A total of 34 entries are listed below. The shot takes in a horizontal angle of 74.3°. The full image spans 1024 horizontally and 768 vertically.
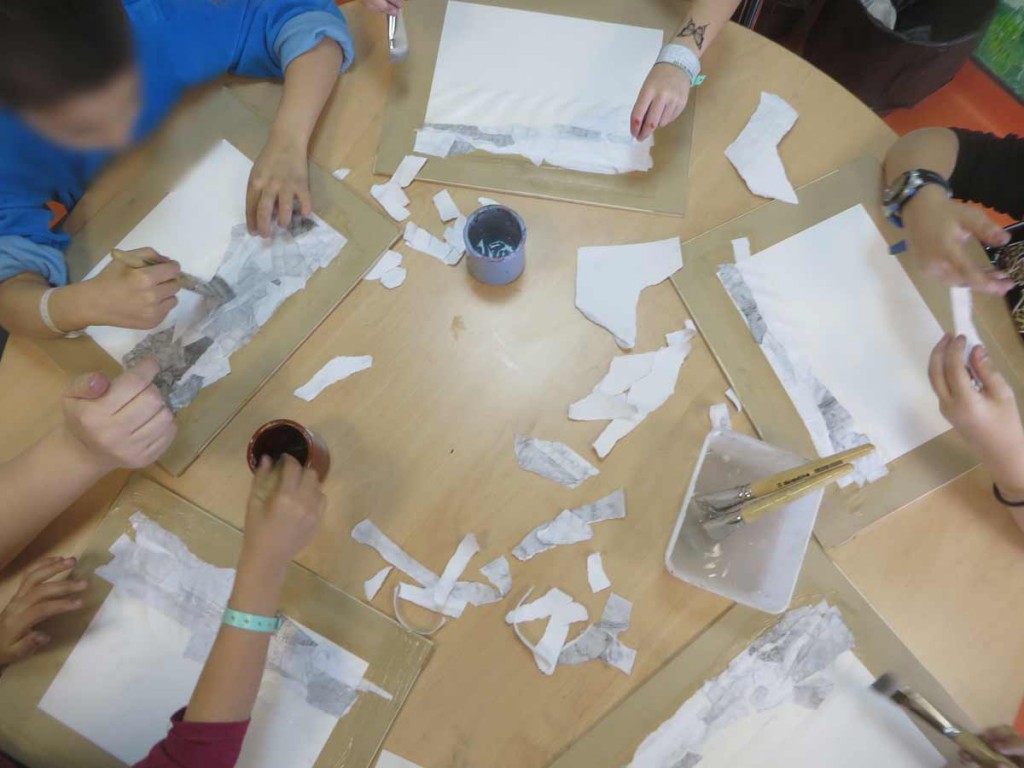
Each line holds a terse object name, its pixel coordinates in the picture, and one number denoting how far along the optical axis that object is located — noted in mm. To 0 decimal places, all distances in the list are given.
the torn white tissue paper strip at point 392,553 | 749
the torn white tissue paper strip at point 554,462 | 776
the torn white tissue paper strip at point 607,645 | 720
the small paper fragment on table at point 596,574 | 742
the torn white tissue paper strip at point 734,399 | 795
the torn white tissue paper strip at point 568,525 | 752
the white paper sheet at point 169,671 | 705
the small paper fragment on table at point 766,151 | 883
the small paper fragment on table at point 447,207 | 876
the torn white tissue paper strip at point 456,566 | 742
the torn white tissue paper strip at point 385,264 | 855
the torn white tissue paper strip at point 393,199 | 879
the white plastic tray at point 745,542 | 697
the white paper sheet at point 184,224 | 805
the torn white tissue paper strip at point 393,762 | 696
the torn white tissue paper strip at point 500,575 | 742
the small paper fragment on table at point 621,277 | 827
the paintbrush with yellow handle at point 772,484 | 613
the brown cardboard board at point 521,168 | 884
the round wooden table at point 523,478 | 712
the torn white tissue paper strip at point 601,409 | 794
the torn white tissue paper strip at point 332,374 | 811
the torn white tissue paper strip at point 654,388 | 789
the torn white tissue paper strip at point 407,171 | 893
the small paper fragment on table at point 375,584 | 746
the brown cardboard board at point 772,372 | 760
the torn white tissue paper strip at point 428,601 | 738
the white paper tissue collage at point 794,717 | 692
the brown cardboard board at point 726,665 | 697
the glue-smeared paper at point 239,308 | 819
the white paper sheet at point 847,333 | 785
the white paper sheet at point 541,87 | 907
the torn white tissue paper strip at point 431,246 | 857
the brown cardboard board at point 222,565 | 700
